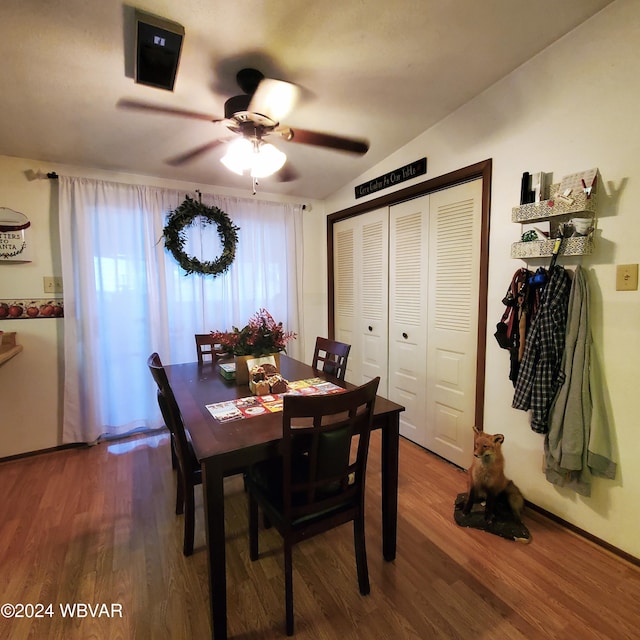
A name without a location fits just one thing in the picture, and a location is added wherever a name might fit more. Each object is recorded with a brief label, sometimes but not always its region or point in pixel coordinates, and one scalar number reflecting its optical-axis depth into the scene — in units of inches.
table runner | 58.4
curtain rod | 102.5
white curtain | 107.6
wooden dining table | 46.7
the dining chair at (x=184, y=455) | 61.0
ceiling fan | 60.3
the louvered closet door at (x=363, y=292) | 122.3
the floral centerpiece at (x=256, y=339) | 76.1
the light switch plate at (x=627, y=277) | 60.2
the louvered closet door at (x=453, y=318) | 90.5
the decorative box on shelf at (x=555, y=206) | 63.1
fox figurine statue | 72.2
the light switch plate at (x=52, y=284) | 106.4
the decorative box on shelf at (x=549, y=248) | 63.6
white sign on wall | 99.6
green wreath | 117.8
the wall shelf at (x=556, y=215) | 63.5
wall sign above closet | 100.9
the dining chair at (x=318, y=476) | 48.1
